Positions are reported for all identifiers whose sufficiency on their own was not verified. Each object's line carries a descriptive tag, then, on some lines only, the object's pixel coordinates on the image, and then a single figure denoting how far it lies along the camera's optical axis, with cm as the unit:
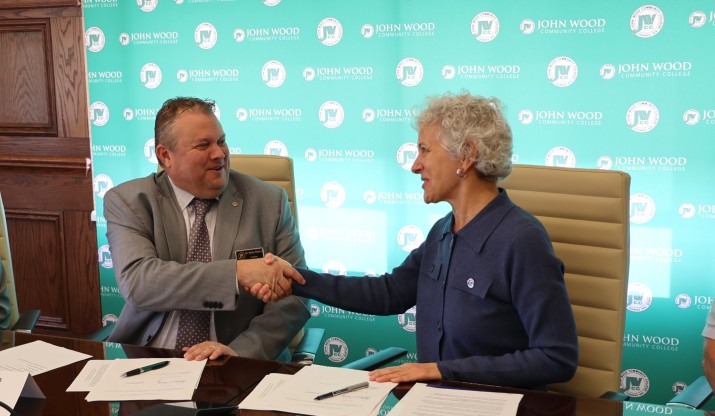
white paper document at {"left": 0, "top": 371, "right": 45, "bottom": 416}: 173
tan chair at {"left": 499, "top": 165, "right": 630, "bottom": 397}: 230
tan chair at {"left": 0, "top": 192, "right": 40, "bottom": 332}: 292
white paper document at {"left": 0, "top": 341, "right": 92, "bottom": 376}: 194
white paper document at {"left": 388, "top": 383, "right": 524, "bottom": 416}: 160
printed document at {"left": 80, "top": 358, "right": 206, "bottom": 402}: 174
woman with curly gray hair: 192
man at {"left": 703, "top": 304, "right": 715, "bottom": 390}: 216
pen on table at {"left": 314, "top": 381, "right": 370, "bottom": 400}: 170
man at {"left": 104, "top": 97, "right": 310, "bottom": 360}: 243
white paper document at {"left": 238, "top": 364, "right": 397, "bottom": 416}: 164
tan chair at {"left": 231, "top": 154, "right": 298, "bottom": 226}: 286
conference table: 163
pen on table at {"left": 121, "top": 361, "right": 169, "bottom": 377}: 187
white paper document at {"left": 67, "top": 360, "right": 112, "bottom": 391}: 181
